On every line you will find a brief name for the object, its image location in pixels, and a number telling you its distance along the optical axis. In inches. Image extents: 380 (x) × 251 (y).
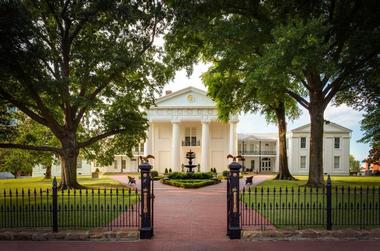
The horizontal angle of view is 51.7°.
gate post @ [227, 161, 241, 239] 384.8
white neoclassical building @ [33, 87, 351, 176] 2281.0
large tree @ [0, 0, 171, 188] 740.0
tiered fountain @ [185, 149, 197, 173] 1456.6
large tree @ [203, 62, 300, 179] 1153.4
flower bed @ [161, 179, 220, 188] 1060.8
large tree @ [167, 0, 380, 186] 617.0
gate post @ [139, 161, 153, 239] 385.1
